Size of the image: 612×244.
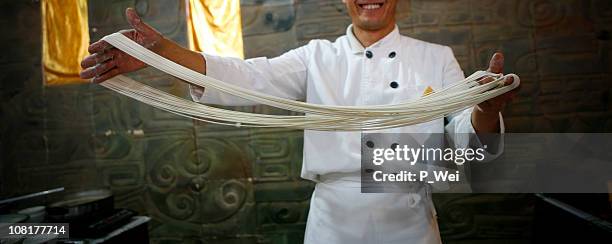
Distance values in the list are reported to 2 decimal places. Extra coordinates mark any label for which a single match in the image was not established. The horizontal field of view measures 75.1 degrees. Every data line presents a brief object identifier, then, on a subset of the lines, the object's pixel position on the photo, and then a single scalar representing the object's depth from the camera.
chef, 1.12
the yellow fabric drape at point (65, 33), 1.79
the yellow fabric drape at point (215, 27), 1.79
